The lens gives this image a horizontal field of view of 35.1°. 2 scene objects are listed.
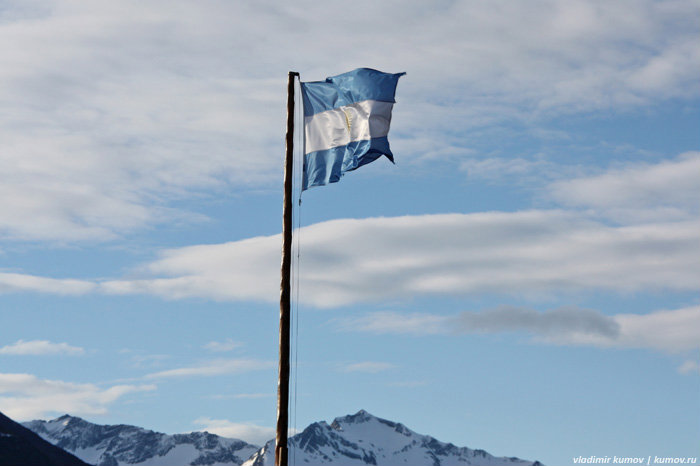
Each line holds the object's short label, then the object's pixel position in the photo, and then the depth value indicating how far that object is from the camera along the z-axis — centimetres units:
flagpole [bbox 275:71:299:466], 2445
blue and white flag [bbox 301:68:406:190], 2800
